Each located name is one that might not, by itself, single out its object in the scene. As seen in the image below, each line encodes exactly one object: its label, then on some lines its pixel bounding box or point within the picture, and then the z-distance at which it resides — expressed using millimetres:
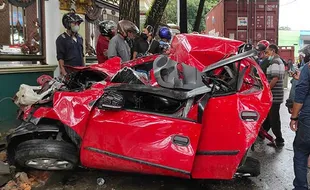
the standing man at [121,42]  5848
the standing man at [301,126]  3295
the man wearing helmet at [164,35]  6859
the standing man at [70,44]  5848
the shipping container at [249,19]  12828
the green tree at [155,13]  10281
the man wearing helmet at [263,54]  5889
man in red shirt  6516
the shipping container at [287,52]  18328
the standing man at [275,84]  5492
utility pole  11604
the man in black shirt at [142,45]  7252
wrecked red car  3217
